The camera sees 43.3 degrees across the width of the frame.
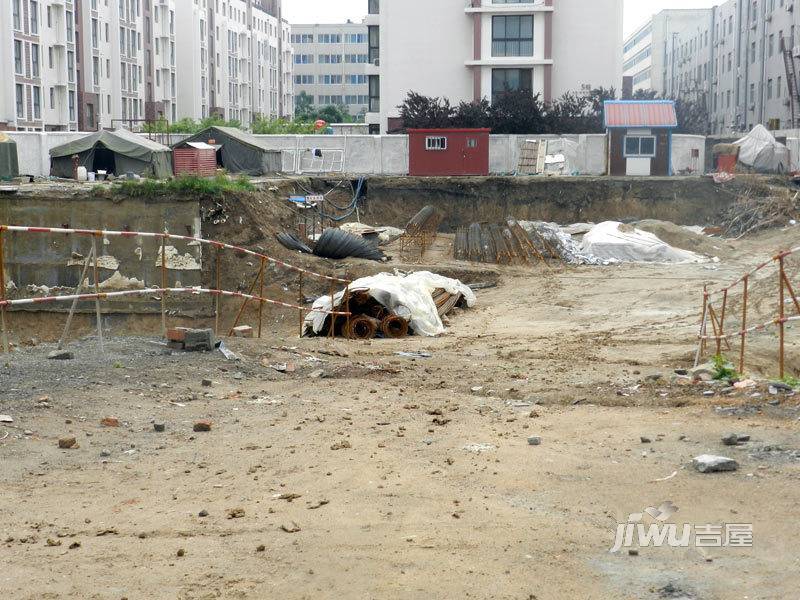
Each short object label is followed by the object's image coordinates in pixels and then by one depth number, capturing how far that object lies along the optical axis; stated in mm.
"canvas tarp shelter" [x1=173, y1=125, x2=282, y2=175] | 40906
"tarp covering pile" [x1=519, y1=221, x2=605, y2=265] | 30703
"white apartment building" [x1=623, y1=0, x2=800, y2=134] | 60053
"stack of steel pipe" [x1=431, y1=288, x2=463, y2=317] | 21578
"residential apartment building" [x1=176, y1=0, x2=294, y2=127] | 95062
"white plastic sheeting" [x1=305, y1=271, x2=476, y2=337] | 18562
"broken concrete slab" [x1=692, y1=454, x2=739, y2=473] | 7270
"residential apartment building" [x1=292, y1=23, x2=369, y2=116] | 143250
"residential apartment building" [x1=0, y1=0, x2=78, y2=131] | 59594
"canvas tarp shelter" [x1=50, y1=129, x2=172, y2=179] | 37219
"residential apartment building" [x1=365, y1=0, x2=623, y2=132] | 55781
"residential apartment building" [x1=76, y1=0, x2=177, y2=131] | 72812
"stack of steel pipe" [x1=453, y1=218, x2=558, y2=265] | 30438
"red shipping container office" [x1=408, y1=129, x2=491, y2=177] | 41312
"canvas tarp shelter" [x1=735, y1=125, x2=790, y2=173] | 43031
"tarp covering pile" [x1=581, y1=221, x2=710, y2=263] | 30359
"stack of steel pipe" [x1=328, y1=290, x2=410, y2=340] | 18188
